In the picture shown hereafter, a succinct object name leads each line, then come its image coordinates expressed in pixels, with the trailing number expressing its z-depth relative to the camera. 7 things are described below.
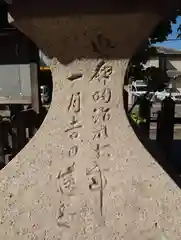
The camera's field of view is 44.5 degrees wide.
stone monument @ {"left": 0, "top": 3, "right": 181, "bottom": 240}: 0.96
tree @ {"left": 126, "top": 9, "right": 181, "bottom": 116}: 1.94
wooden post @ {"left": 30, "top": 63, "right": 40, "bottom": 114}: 1.87
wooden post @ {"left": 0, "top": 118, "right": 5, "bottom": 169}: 1.94
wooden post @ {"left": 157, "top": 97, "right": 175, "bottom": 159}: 1.98
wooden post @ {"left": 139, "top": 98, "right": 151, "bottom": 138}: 2.11
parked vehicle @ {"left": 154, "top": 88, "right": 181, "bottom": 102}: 7.56
